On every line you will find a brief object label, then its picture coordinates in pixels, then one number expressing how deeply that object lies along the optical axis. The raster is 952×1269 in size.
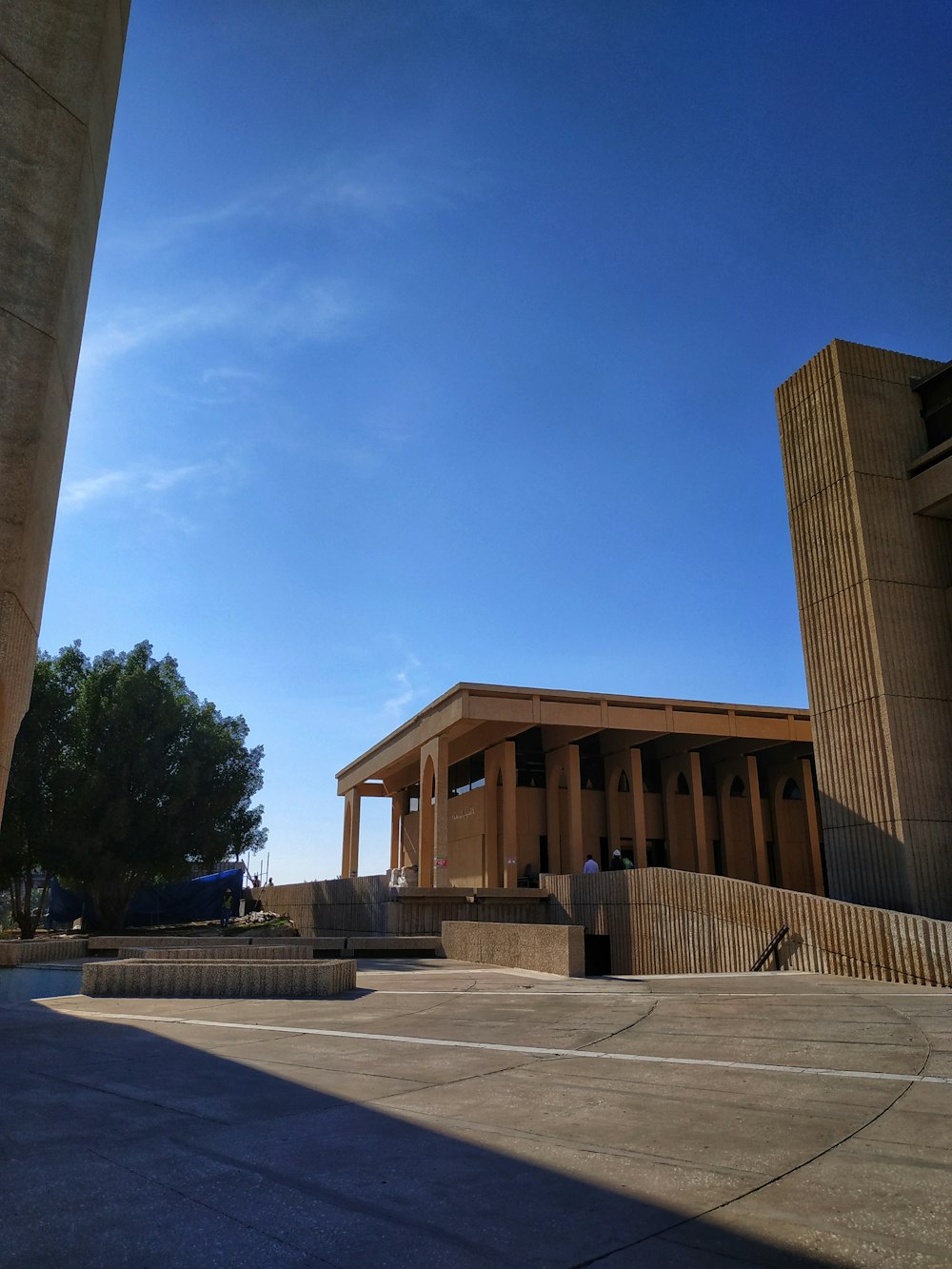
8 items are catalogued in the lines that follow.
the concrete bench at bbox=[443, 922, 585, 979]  15.11
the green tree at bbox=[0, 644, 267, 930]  32.28
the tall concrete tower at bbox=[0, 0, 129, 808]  6.21
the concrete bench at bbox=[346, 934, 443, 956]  20.00
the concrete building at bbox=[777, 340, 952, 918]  18.84
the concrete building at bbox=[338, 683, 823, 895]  31.81
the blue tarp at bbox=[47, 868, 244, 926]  41.38
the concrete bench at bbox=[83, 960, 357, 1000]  11.73
